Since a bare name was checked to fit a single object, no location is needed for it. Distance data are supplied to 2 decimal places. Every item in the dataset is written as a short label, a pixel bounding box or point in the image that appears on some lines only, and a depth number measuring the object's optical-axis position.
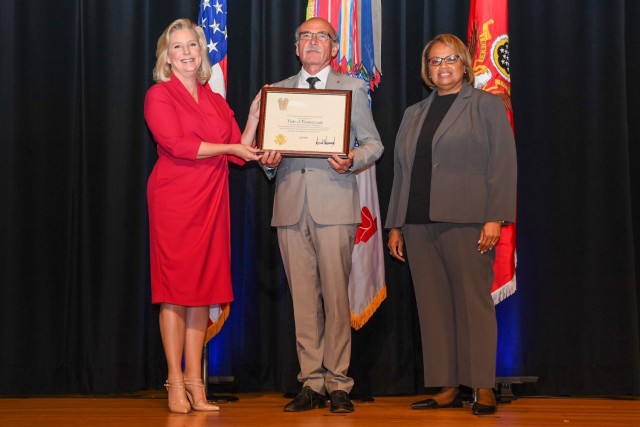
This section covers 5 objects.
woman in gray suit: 3.12
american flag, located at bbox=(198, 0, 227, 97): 3.68
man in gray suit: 3.17
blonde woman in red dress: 3.13
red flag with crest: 3.58
